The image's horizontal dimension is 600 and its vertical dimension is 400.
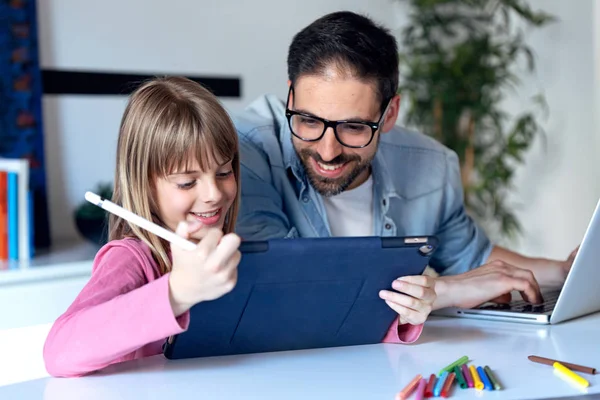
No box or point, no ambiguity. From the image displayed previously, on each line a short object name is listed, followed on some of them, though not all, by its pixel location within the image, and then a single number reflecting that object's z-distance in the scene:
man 1.48
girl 0.90
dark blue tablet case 0.96
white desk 0.90
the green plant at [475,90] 3.21
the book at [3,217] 2.23
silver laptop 1.13
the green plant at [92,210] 2.44
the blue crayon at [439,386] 0.88
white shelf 2.07
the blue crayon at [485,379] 0.91
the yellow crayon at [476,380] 0.90
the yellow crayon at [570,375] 0.92
